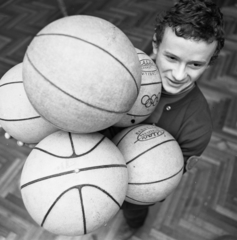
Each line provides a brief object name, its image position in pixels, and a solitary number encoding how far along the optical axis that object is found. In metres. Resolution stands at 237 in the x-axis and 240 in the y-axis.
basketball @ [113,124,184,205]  0.85
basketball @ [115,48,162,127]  0.85
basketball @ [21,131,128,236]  0.72
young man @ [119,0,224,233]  0.86
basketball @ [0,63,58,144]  0.83
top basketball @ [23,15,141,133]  0.63
